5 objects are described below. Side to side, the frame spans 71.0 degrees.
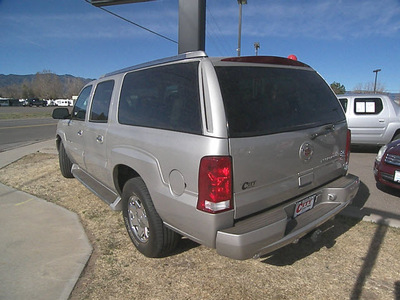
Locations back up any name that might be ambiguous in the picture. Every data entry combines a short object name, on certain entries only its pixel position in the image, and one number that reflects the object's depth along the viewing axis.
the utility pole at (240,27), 20.47
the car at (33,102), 70.88
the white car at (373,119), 7.72
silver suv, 2.04
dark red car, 4.22
